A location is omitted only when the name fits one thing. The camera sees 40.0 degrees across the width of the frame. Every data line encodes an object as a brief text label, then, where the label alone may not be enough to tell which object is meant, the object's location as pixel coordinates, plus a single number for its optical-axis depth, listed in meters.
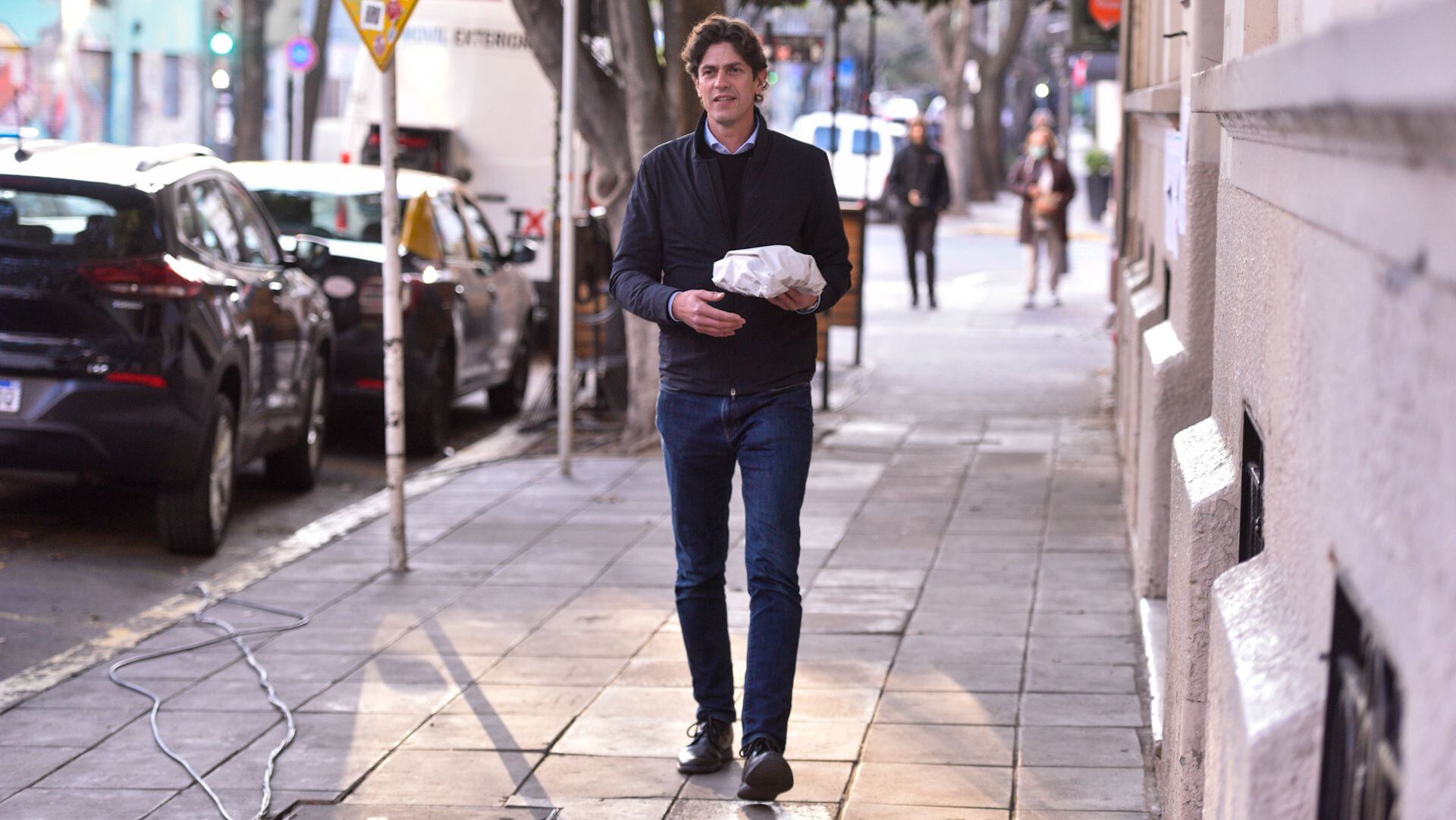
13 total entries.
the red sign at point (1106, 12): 14.90
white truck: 19.66
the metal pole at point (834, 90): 13.75
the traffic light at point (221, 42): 25.41
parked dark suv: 8.34
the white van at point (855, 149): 40.19
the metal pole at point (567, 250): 10.67
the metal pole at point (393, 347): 8.06
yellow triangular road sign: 8.08
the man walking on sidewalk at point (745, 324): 5.00
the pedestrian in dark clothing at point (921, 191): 21.84
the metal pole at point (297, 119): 28.02
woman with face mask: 22.84
